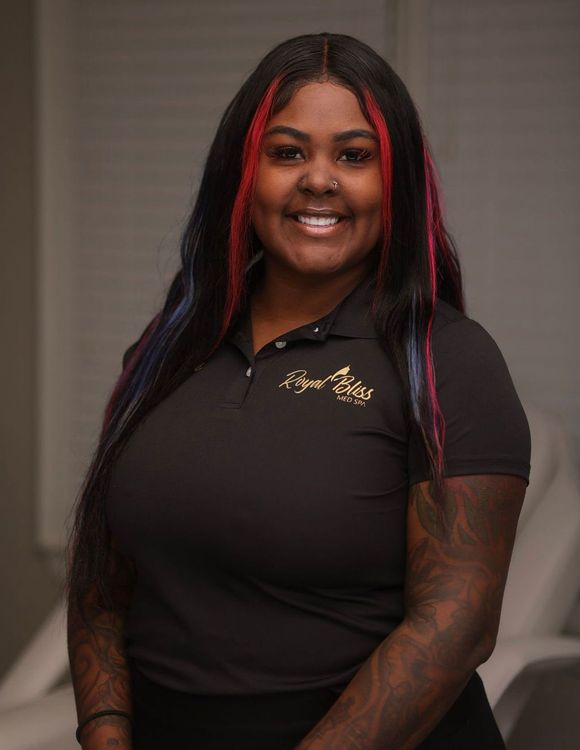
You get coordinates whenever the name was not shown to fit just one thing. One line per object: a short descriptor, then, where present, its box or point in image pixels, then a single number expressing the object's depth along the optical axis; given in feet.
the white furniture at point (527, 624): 7.43
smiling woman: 5.80
